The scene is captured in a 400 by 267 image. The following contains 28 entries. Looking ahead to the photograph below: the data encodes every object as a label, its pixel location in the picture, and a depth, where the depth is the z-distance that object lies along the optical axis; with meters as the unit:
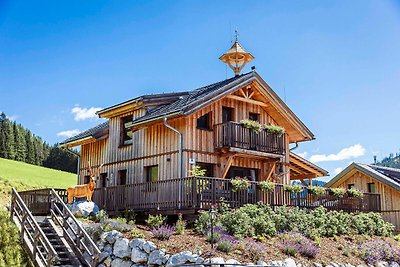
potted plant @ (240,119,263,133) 23.50
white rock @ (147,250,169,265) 15.67
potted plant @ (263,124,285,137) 24.73
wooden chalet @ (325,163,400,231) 30.36
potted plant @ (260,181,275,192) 21.36
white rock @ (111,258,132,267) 16.66
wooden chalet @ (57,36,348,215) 22.64
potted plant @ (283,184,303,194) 22.52
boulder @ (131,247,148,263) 16.19
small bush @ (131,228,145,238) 16.95
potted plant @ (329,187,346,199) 24.45
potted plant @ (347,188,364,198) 25.36
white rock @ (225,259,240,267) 14.88
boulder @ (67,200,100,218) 20.80
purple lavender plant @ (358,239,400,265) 19.23
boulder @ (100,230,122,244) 17.28
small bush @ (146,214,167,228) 18.64
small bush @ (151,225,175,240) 16.92
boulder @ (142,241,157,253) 16.14
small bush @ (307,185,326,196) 23.44
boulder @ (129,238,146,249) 16.41
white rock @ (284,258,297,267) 16.03
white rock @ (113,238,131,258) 16.77
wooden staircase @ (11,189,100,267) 16.15
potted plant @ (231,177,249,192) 20.44
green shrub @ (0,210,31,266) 16.02
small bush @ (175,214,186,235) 17.70
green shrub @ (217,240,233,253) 15.77
